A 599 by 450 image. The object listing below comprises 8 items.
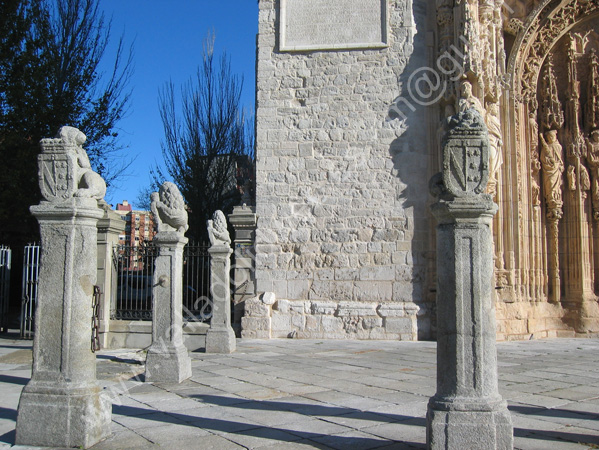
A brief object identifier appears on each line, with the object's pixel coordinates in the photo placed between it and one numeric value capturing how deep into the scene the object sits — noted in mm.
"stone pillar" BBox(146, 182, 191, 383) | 6184
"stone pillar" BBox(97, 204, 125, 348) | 9273
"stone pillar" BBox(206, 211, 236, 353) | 8406
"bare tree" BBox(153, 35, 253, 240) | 19344
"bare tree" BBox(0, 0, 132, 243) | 13602
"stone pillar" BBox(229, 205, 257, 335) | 10789
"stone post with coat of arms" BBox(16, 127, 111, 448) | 3955
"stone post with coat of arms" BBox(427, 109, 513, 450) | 3559
